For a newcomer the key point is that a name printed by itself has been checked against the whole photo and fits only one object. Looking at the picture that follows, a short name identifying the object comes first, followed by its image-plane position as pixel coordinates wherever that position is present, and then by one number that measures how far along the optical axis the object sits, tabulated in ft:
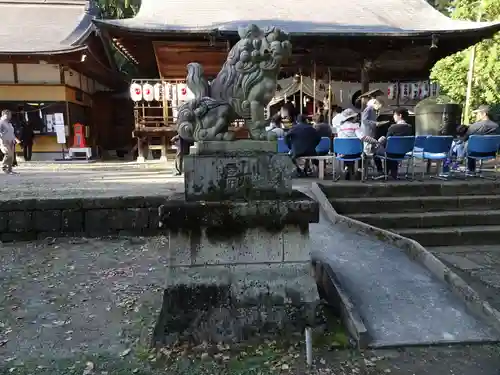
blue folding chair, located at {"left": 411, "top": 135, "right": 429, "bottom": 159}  28.84
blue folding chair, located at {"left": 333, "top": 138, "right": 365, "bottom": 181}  26.68
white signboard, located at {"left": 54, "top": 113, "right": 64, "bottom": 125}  56.90
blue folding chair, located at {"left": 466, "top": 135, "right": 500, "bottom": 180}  27.32
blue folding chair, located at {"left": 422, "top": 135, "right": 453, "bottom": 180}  27.89
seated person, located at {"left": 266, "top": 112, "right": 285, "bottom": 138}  35.47
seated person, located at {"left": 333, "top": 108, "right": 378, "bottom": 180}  28.12
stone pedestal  12.28
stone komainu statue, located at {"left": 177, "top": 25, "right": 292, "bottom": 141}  12.42
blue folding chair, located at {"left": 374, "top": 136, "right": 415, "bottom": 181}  26.78
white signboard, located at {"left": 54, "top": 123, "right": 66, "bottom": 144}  57.11
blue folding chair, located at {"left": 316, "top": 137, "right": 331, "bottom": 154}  33.83
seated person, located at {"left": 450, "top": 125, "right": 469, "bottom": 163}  33.81
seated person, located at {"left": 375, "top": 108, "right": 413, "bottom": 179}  28.55
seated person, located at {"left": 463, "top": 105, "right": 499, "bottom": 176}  29.35
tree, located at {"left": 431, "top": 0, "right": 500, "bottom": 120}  57.98
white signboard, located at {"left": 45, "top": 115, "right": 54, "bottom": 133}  56.90
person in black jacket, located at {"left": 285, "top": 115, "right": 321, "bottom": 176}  30.25
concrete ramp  11.73
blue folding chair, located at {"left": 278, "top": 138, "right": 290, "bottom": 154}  32.89
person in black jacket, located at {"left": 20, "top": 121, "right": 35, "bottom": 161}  54.85
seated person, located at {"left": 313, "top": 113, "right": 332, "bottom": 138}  34.55
